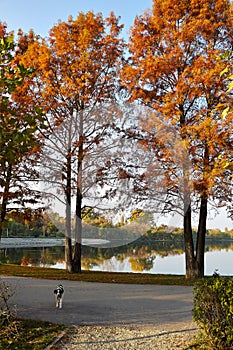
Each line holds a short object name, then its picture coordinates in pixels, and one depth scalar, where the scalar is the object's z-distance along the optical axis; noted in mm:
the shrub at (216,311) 4711
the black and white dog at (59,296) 7855
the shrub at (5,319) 5841
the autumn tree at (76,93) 14570
